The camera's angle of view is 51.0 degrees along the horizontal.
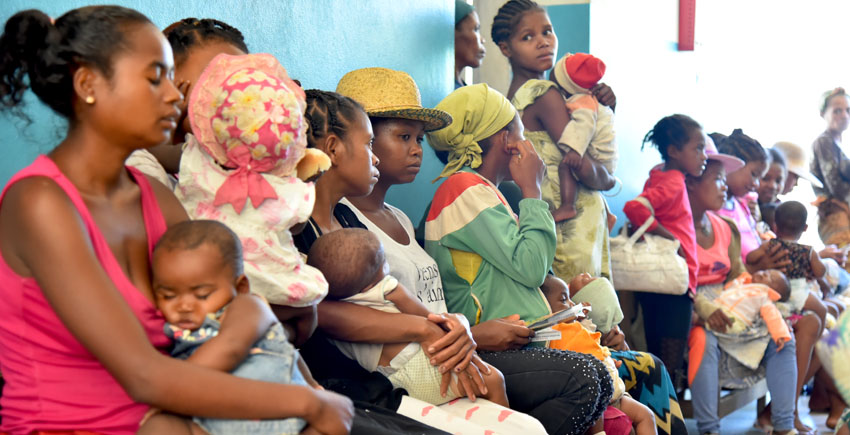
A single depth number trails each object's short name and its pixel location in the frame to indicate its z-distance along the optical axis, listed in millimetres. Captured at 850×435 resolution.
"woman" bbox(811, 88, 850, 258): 6922
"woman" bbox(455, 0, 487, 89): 4938
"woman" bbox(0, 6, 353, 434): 1540
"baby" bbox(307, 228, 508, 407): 2350
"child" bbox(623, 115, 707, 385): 4852
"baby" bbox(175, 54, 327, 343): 1982
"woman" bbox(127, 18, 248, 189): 2172
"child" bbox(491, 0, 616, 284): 4352
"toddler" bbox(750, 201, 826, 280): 5340
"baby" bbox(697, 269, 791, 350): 4855
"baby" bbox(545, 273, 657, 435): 3104
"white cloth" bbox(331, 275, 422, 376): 2475
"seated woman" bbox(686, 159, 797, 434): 4852
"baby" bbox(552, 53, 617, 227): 4367
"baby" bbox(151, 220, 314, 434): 1664
